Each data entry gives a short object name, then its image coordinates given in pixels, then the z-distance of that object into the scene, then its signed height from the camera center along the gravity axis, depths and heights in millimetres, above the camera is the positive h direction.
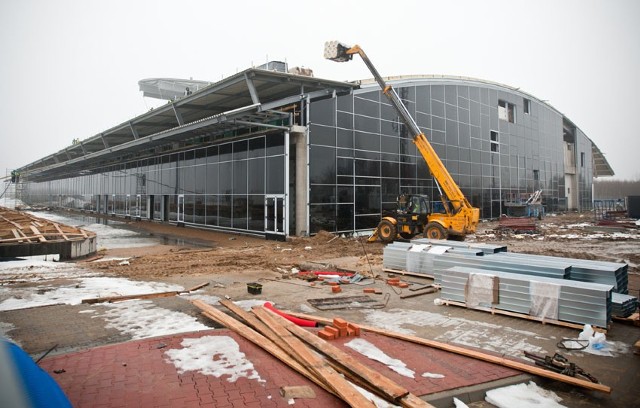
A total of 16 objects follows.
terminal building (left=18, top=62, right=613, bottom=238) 20453 +3484
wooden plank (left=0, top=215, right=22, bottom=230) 17717 -1209
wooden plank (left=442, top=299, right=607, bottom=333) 6945 -2372
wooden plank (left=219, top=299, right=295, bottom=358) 5839 -2204
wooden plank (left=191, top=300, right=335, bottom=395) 4902 -2232
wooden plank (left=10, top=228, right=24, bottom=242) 14238 -1415
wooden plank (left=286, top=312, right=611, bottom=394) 4704 -2331
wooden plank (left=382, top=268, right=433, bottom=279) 11491 -2361
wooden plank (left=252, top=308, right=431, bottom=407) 4332 -2194
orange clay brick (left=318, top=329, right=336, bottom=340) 6230 -2270
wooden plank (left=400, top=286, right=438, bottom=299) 9289 -2403
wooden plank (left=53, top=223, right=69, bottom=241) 15397 -1404
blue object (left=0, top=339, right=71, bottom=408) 1882 -1298
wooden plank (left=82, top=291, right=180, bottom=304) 8367 -2276
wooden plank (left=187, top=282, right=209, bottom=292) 9736 -2330
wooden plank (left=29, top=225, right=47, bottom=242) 14552 -1423
